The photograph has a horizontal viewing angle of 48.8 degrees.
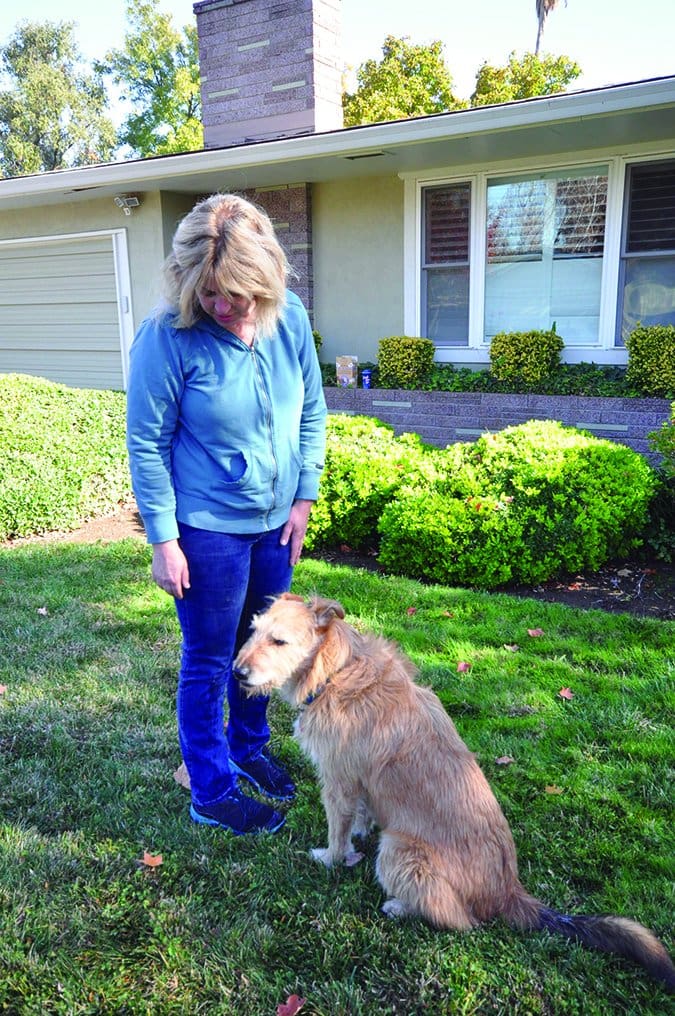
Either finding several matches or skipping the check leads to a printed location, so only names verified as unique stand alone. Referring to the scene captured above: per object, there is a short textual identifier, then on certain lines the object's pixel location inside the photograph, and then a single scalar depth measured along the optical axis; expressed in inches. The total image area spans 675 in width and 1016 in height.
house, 325.1
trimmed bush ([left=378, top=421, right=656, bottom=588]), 218.1
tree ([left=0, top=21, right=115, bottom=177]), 1585.9
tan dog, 90.4
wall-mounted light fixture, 430.4
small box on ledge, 382.6
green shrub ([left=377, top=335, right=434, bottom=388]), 367.2
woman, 95.5
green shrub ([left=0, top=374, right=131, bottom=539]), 278.7
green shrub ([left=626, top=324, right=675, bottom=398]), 295.1
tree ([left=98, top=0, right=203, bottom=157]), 1545.3
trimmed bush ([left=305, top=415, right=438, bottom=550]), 242.4
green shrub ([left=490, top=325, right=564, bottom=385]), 334.6
